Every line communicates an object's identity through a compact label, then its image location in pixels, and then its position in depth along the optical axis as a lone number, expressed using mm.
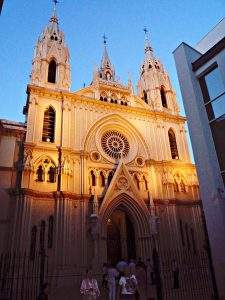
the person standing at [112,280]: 11906
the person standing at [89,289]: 10523
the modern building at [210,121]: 10203
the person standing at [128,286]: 10688
